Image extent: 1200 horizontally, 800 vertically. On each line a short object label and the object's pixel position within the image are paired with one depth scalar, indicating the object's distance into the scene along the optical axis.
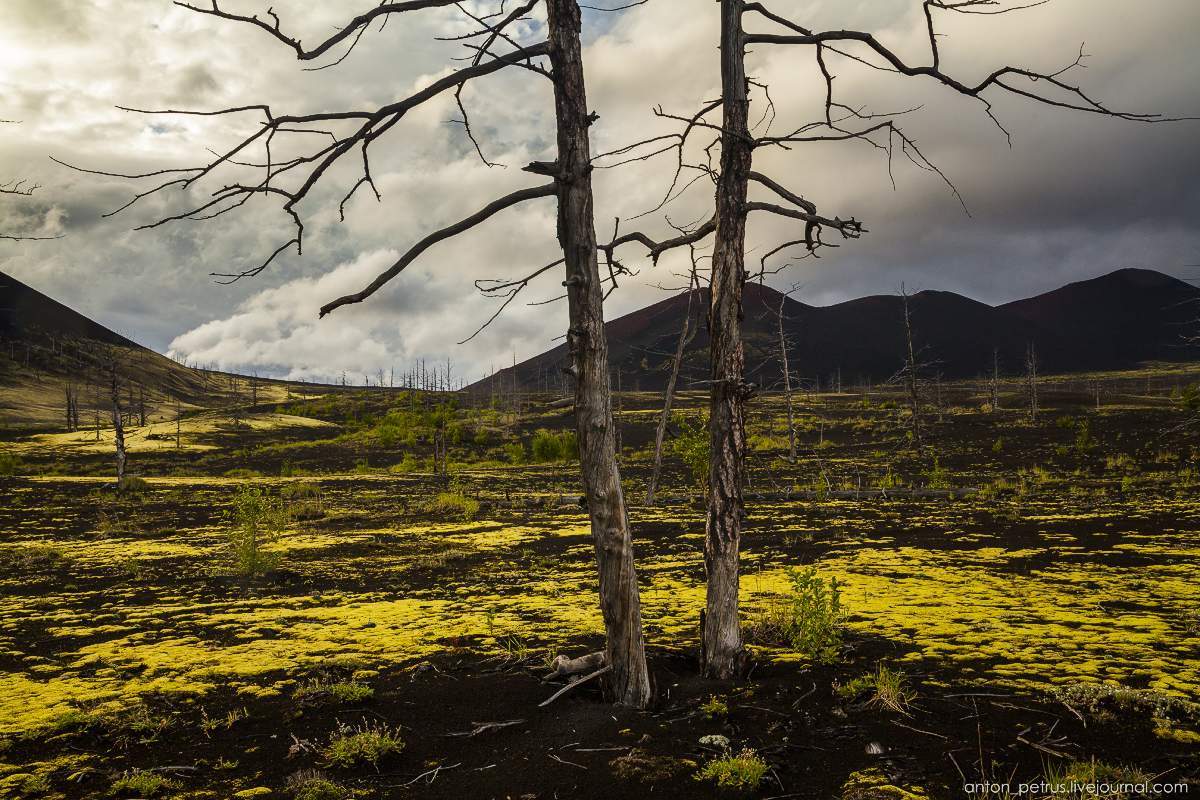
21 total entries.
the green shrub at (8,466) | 38.06
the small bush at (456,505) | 20.30
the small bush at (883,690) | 4.65
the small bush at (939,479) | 20.89
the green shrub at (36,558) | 13.16
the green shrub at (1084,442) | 29.39
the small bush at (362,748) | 4.46
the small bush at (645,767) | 3.88
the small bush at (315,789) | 3.94
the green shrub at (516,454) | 42.94
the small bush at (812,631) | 5.77
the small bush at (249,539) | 11.73
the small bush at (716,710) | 4.76
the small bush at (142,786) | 4.15
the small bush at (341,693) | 5.69
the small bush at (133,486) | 28.90
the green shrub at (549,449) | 41.76
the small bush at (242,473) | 37.72
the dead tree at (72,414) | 76.85
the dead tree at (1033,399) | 47.61
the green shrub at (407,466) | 39.70
